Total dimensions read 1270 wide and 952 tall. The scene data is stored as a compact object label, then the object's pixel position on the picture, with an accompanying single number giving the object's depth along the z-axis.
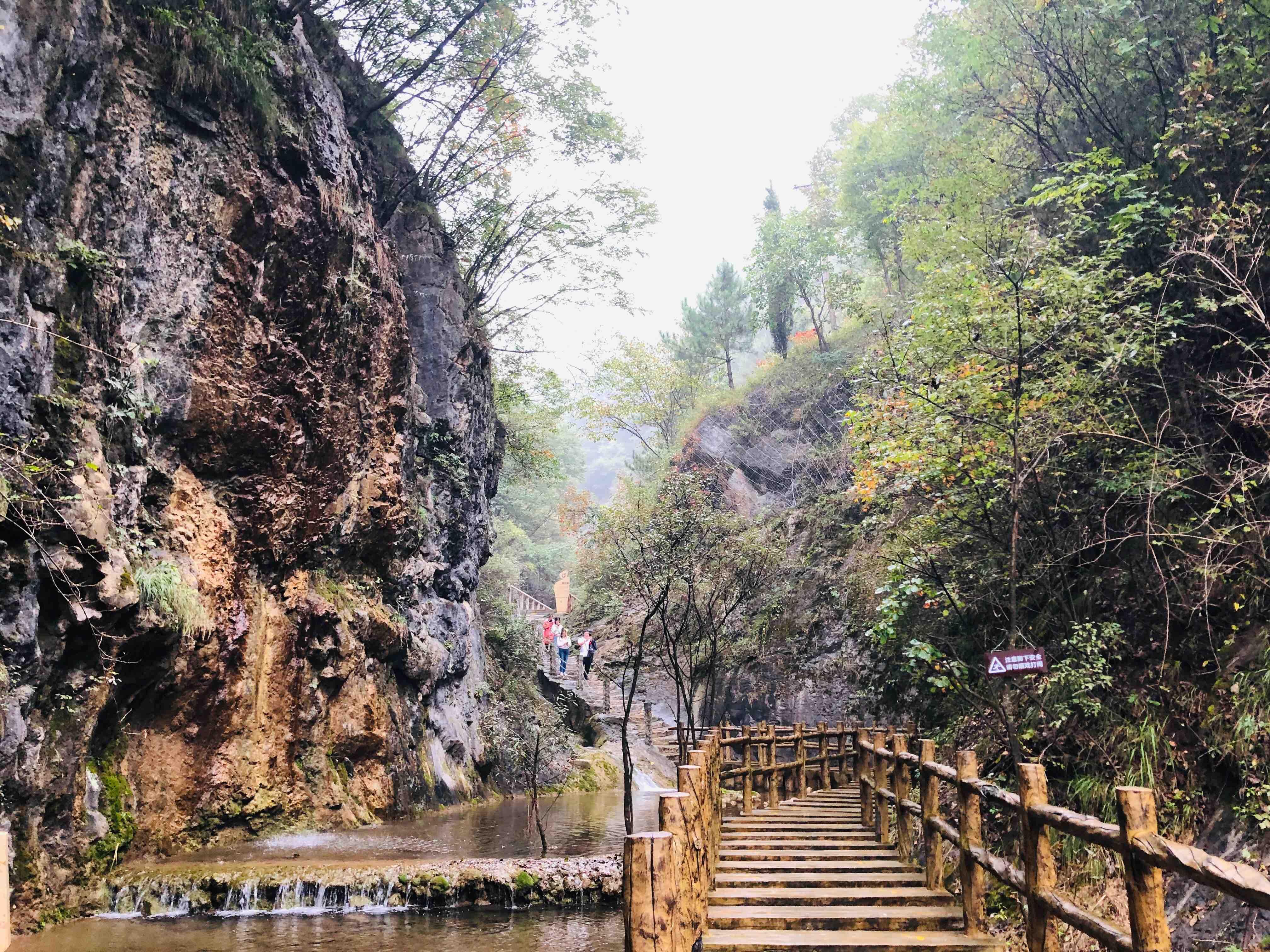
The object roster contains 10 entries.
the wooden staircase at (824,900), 5.02
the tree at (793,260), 28.19
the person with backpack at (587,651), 23.39
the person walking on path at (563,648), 24.34
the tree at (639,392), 31.97
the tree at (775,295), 28.78
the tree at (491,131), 14.99
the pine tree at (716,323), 35.47
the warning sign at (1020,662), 6.00
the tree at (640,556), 13.99
